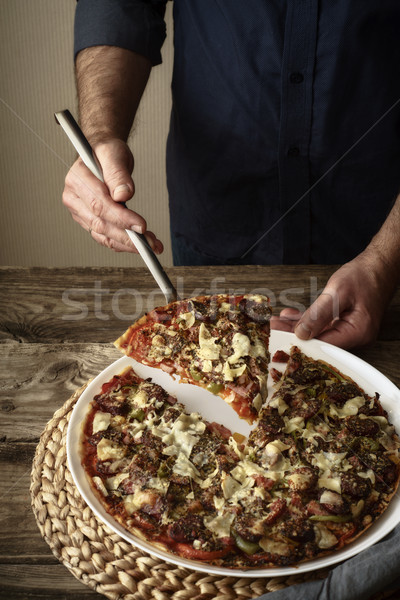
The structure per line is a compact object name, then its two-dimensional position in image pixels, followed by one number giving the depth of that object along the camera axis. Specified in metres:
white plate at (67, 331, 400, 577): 1.06
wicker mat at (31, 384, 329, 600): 1.08
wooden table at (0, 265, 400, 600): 1.10
